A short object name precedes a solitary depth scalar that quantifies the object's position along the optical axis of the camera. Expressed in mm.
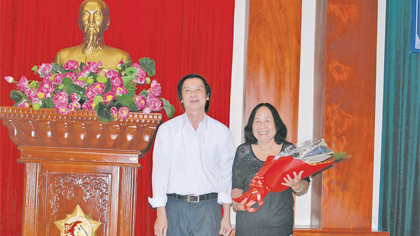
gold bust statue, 2609
